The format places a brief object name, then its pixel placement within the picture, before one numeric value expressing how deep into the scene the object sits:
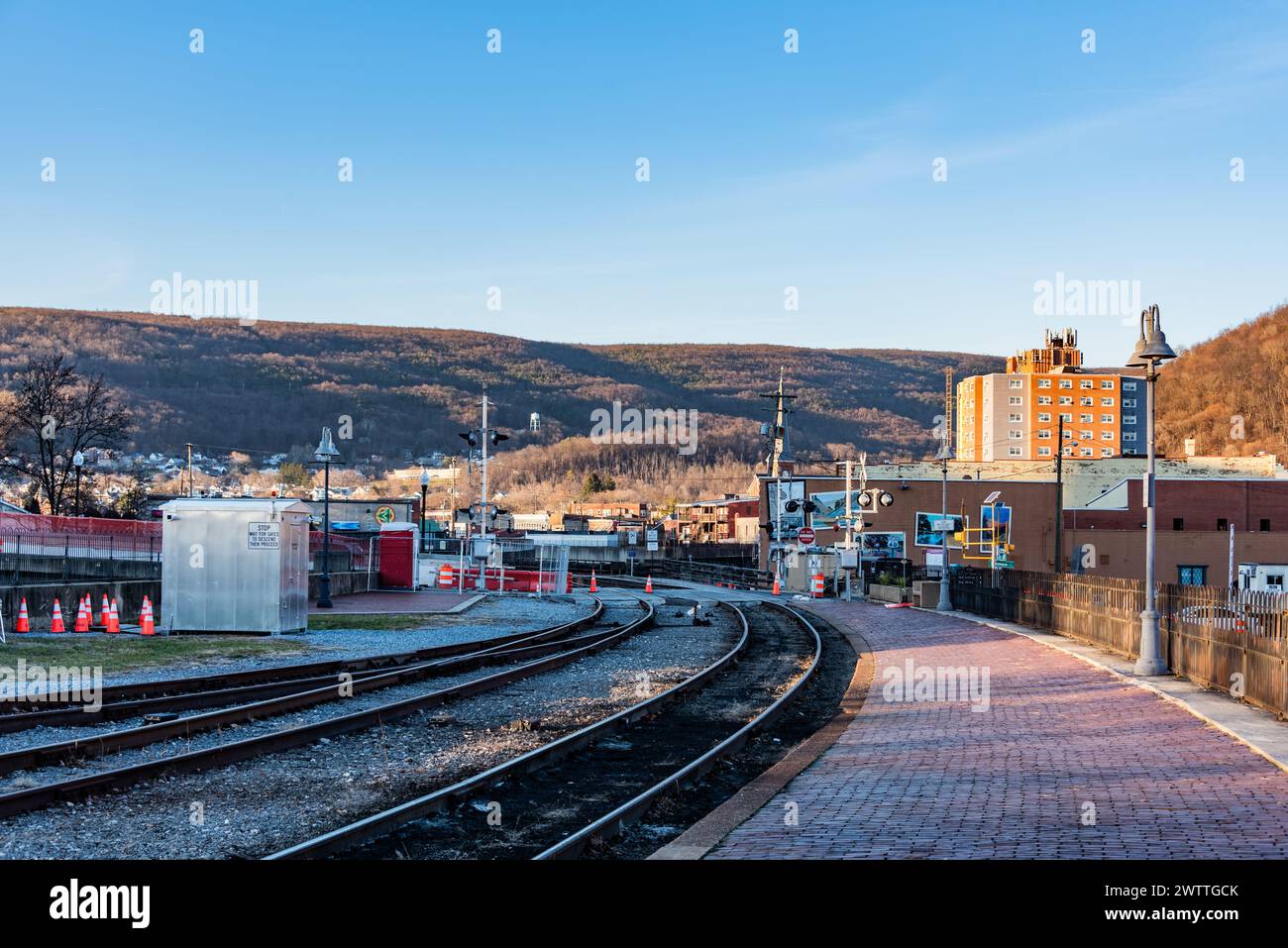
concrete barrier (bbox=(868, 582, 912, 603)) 47.28
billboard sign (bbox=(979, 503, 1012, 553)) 78.75
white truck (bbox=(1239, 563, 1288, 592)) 68.62
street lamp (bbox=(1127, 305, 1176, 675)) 19.94
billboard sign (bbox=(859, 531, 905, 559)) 83.50
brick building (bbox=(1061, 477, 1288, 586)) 82.62
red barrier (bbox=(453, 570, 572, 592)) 54.41
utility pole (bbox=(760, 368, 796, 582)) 61.13
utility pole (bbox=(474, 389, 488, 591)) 49.59
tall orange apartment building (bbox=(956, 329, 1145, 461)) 197.75
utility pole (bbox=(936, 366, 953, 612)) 40.53
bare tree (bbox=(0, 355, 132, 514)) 62.03
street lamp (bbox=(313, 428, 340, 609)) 35.34
